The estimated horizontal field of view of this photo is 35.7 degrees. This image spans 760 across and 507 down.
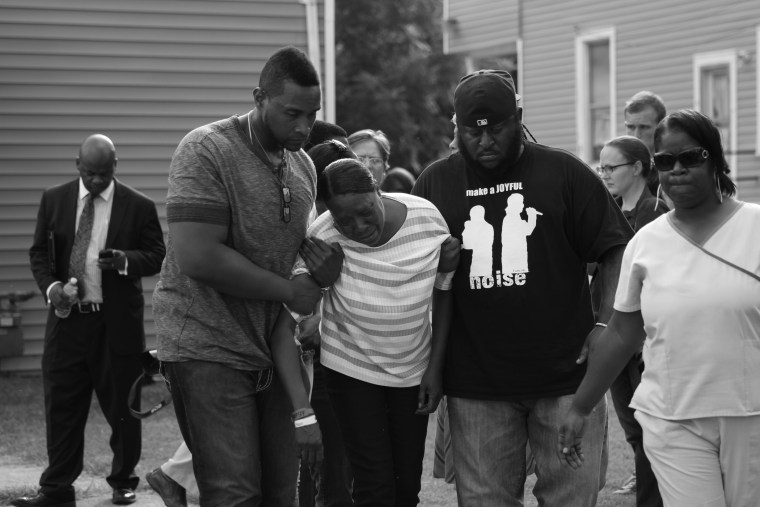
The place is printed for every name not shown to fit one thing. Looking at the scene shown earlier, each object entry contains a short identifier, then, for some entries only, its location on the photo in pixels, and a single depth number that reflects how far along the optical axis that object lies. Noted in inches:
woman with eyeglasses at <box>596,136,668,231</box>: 266.7
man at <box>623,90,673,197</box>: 303.3
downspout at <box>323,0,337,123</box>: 496.1
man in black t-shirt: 174.2
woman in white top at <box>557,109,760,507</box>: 150.9
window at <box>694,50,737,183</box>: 749.3
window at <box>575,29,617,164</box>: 863.1
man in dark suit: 298.7
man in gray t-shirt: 166.9
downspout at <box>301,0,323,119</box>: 494.3
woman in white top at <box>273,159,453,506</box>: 178.5
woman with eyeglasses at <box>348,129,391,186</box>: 277.9
